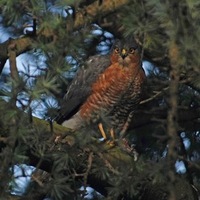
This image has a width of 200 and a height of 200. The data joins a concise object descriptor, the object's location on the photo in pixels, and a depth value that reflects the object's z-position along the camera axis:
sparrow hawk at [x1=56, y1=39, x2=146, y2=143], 13.95
